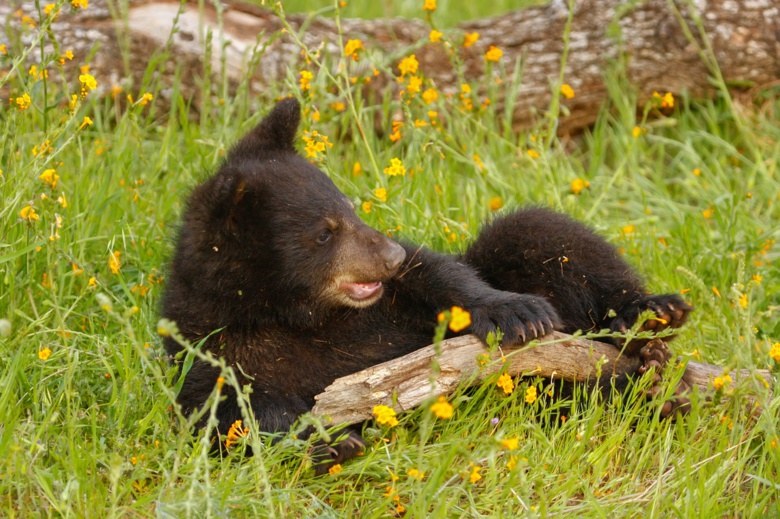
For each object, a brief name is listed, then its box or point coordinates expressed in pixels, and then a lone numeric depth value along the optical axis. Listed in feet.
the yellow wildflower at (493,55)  36.50
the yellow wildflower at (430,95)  35.24
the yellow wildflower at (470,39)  36.96
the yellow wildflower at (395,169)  31.35
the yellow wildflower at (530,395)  24.59
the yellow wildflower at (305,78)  33.06
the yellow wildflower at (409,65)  34.12
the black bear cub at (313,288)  25.02
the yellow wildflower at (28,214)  25.76
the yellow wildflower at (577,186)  35.04
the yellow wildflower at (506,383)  24.52
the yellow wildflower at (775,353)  24.46
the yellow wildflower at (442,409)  17.13
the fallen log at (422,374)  23.80
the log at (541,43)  42.39
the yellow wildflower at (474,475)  19.38
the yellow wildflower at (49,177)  27.14
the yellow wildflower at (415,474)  18.94
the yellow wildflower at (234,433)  22.91
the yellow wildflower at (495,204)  35.88
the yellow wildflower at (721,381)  22.08
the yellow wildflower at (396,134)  33.78
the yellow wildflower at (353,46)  33.88
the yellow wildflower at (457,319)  17.69
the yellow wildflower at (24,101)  26.81
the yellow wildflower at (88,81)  26.78
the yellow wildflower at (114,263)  28.50
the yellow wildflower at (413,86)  33.73
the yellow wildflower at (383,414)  21.59
